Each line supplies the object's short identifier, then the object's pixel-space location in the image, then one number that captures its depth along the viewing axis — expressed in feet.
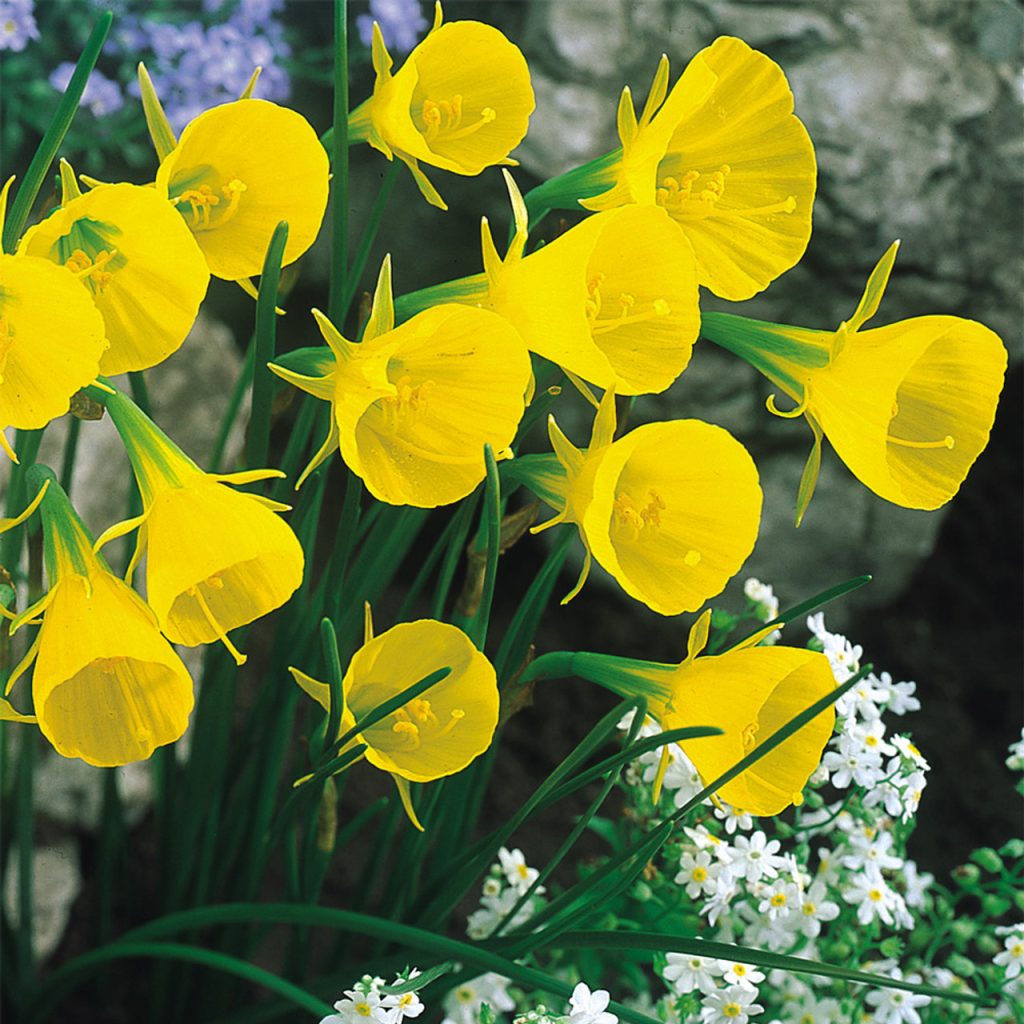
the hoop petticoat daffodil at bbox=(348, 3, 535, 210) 1.55
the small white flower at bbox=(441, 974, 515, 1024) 1.86
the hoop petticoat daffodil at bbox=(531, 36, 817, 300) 1.54
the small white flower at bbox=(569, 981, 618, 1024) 1.54
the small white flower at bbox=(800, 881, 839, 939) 1.80
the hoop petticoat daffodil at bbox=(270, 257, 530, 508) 1.43
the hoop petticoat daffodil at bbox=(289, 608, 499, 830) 1.50
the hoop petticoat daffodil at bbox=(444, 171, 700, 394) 1.45
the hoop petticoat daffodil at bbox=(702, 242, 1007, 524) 1.51
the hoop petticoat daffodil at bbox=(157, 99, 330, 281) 1.49
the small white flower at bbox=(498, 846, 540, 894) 1.88
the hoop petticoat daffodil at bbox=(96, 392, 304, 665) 1.42
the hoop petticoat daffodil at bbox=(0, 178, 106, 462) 1.36
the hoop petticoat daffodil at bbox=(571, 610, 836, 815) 1.53
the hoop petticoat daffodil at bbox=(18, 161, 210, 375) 1.40
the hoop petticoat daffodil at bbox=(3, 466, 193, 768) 1.43
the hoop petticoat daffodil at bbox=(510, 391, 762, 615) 1.46
